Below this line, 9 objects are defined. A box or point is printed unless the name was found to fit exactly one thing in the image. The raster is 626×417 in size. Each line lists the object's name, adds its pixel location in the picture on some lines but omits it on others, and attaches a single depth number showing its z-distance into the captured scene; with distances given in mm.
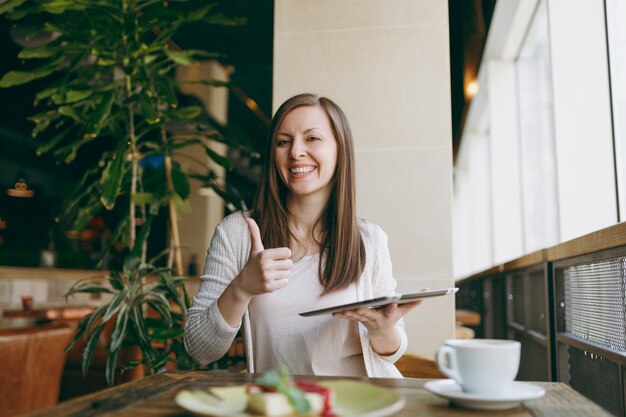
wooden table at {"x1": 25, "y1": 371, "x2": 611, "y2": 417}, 772
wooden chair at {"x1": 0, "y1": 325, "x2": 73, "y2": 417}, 2641
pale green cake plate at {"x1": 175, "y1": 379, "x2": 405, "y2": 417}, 689
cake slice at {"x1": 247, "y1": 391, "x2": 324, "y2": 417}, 666
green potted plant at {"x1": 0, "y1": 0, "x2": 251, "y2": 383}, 2457
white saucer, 783
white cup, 795
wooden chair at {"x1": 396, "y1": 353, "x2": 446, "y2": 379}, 1735
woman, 1391
